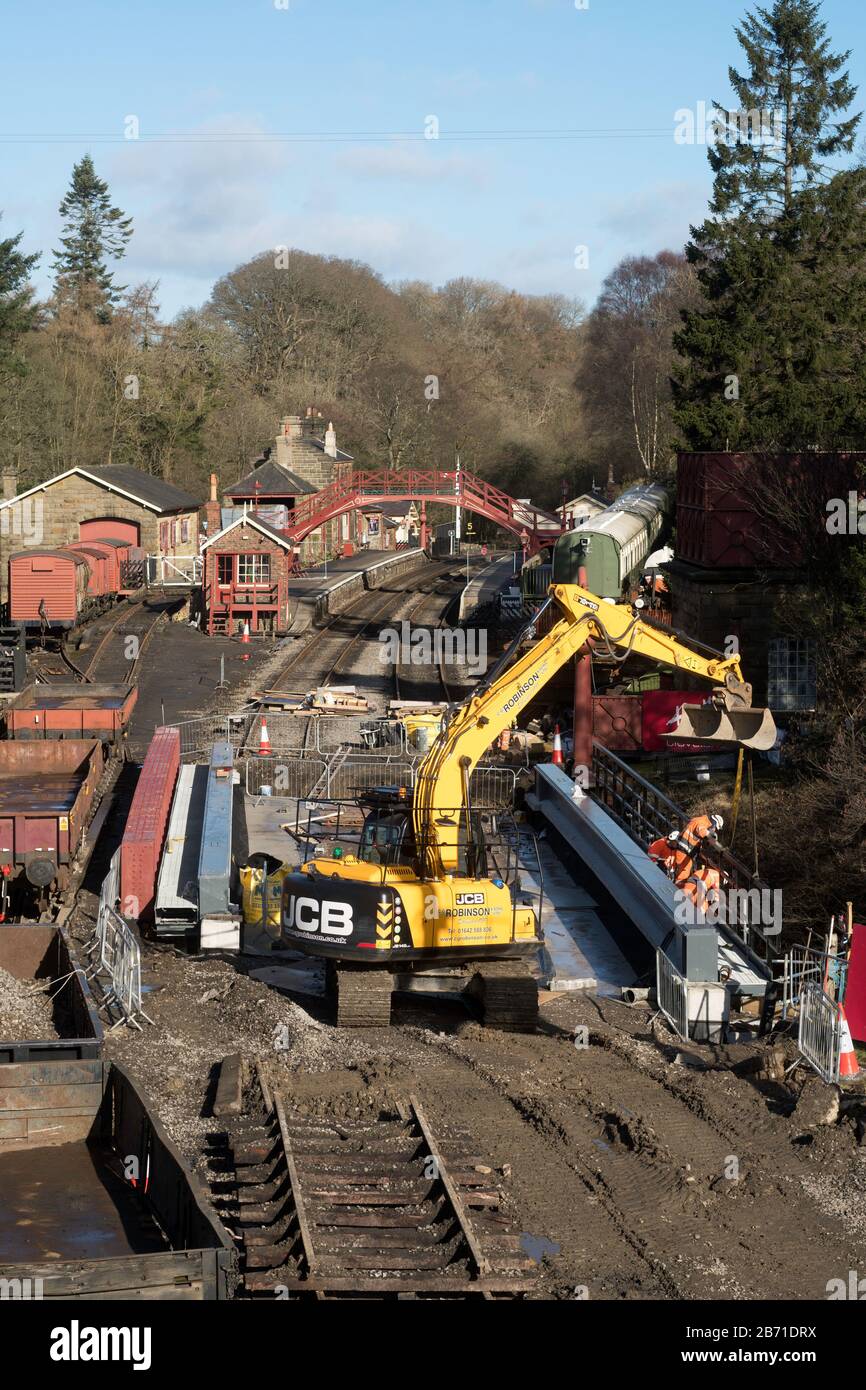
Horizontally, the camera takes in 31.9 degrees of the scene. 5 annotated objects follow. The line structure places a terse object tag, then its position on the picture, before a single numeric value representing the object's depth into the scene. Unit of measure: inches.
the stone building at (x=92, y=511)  2217.0
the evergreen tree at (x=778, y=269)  1612.9
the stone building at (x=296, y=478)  2529.5
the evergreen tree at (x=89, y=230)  3887.8
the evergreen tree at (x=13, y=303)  2630.4
